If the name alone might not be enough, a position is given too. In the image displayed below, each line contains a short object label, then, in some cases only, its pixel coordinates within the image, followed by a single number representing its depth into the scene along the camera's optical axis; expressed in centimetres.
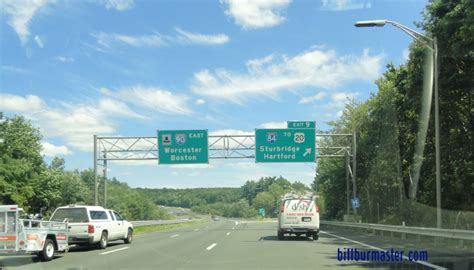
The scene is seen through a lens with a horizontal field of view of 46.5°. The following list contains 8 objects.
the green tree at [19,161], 5497
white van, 2631
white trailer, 1612
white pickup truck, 2147
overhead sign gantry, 4131
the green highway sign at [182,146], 4134
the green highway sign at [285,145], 4131
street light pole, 2239
